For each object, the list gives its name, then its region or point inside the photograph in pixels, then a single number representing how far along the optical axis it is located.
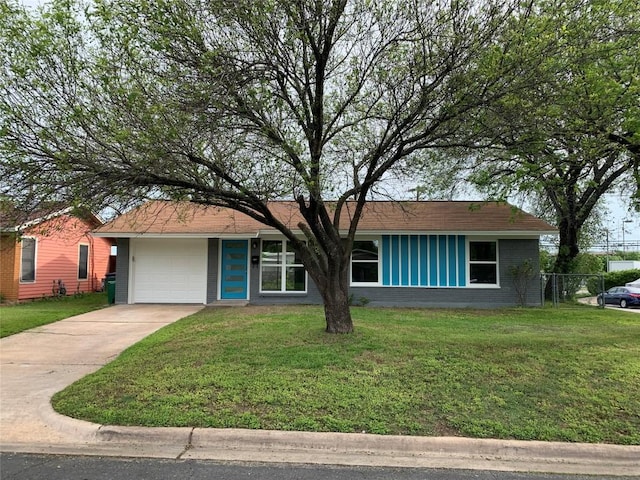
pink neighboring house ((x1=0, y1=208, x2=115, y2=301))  16.72
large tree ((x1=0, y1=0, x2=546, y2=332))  6.47
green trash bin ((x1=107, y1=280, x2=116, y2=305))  16.20
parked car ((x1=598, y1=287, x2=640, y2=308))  24.95
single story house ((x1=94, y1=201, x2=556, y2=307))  15.36
